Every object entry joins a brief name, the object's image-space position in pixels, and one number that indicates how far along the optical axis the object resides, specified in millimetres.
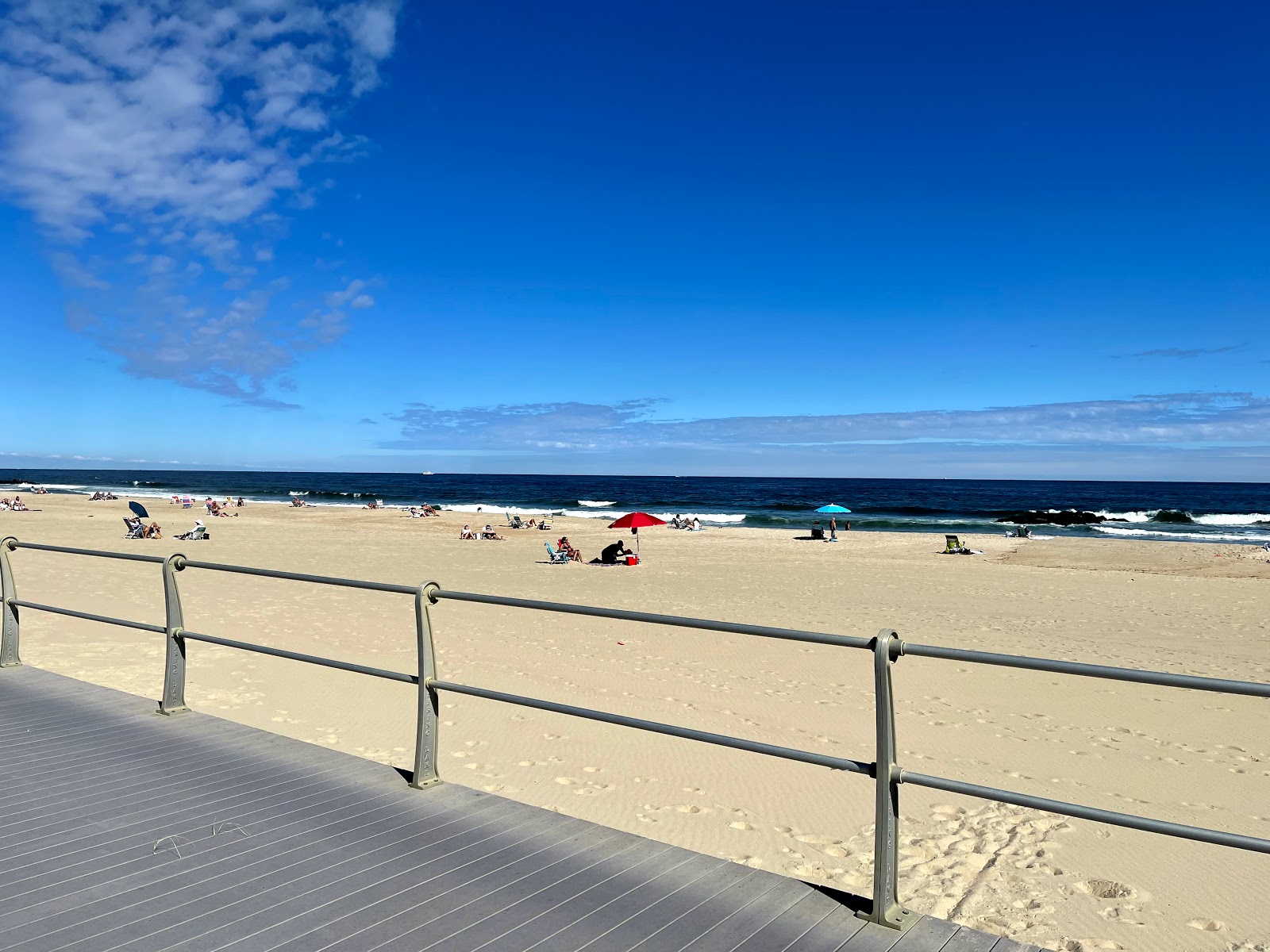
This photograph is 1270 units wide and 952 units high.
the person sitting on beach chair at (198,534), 28094
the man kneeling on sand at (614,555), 24969
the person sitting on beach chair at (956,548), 30984
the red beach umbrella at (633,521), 21547
